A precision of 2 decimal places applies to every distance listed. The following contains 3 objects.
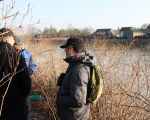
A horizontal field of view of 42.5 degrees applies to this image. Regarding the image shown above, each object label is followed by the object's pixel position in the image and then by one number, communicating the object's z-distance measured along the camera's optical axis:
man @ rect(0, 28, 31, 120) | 1.88
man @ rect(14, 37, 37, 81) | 2.68
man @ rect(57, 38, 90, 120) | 1.89
